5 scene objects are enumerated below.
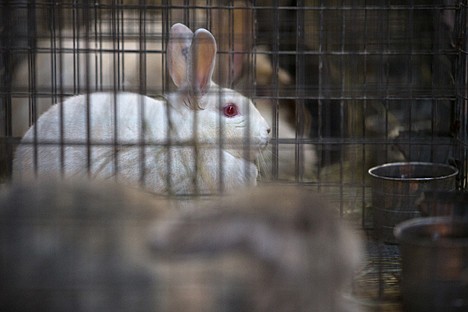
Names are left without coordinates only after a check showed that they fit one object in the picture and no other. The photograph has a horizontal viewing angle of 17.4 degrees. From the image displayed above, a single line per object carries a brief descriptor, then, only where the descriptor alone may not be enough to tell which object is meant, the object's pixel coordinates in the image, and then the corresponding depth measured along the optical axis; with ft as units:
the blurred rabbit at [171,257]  10.05
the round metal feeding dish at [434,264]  13.02
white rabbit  17.28
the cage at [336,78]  17.25
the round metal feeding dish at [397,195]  19.32
